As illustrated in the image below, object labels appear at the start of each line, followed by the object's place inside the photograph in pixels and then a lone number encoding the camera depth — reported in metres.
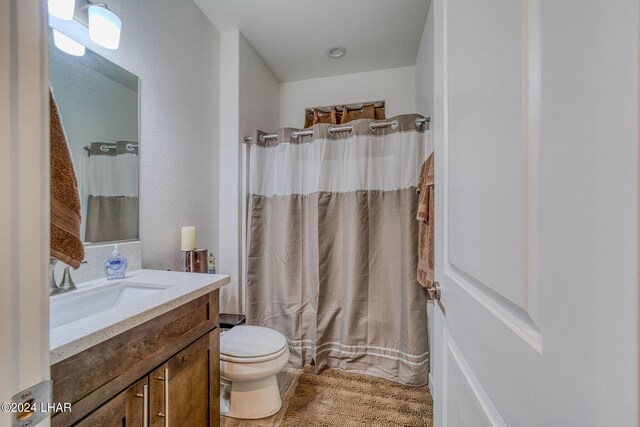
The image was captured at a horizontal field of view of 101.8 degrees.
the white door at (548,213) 0.25
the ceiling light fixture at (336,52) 2.19
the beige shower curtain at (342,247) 1.79
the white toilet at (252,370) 1.35
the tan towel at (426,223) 1.42
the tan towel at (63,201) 0.49
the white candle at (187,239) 1.56
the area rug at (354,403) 1.44
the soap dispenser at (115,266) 1.14
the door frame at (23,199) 0.33
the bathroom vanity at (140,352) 0.61
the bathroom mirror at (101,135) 1.07
